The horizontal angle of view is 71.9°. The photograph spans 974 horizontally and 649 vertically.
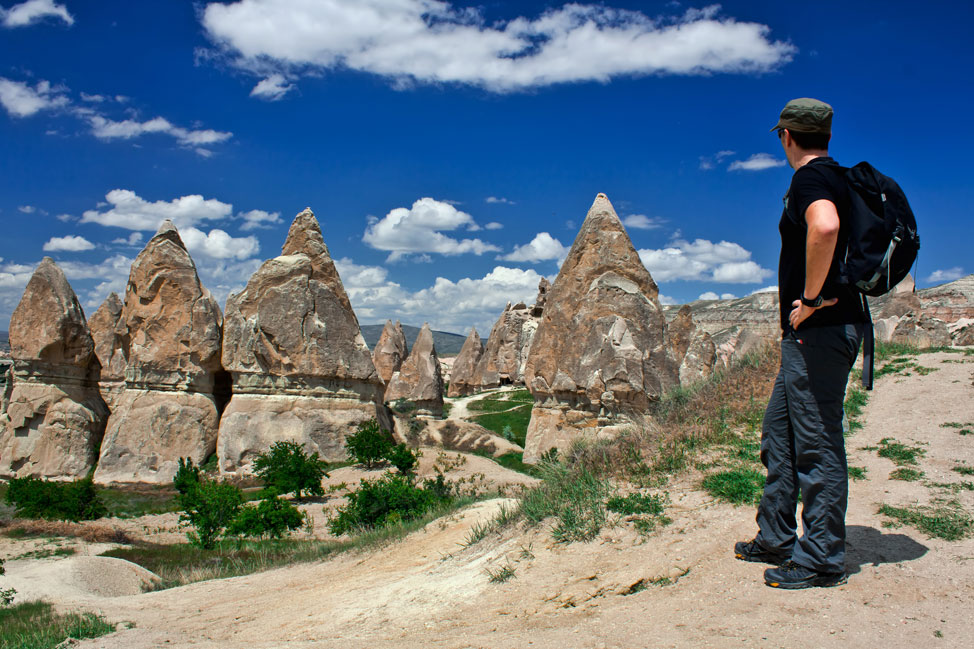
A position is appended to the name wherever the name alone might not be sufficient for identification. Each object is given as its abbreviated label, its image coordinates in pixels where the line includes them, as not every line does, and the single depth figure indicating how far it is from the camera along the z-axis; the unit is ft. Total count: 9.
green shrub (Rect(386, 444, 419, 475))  50.30
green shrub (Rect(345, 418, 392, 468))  53.83
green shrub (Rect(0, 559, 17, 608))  21.67
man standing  9.80
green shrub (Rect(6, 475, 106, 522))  42.63
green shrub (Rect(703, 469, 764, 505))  13.50
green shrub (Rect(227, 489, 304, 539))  33.60
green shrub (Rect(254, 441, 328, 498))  46.73
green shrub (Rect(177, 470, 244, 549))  33.71
